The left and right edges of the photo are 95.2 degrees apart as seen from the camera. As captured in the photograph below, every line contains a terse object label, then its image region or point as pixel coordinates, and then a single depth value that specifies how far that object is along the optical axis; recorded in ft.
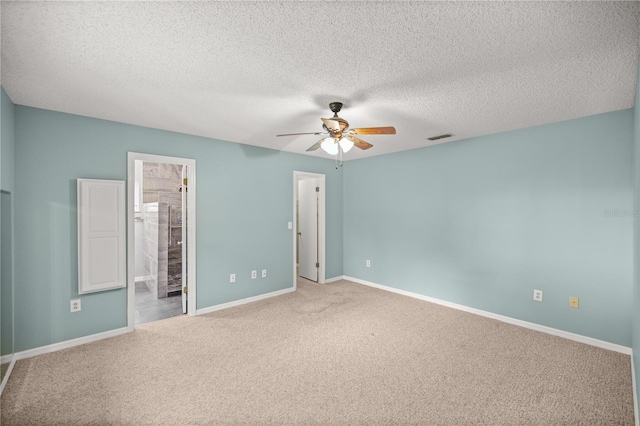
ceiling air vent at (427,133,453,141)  12.60
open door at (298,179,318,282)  18.44
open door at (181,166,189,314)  12.76
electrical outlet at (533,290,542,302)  11.26
